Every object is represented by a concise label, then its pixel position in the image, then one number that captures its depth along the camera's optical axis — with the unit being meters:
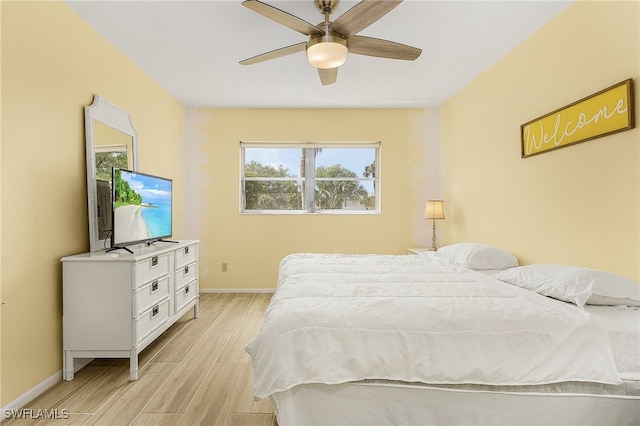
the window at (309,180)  5.00
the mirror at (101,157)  2.69
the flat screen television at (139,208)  2.62
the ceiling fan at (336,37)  1.96
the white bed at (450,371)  1.54
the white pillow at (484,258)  2.95
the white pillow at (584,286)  1.86
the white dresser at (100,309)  2.40
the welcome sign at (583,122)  2.04
